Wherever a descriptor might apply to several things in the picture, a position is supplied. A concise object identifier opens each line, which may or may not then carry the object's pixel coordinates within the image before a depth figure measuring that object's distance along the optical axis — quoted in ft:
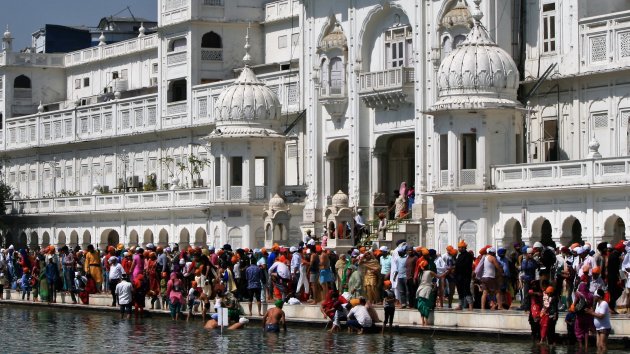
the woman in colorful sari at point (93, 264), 182.39
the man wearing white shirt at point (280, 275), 158.10
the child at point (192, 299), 161.07
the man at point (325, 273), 155.84
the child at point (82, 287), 180.65
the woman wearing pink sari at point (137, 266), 169.89
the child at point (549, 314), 127.13
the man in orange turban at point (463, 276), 143.33
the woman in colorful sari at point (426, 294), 139.33
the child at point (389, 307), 140.36
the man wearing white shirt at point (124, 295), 167.73
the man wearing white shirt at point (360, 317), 142.10
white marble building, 181.16
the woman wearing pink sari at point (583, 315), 124.36
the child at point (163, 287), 168.66
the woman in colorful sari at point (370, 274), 150.82
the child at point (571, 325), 127.03
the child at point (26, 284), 192.85
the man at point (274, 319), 145.89
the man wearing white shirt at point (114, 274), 170.91
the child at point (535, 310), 128.47
